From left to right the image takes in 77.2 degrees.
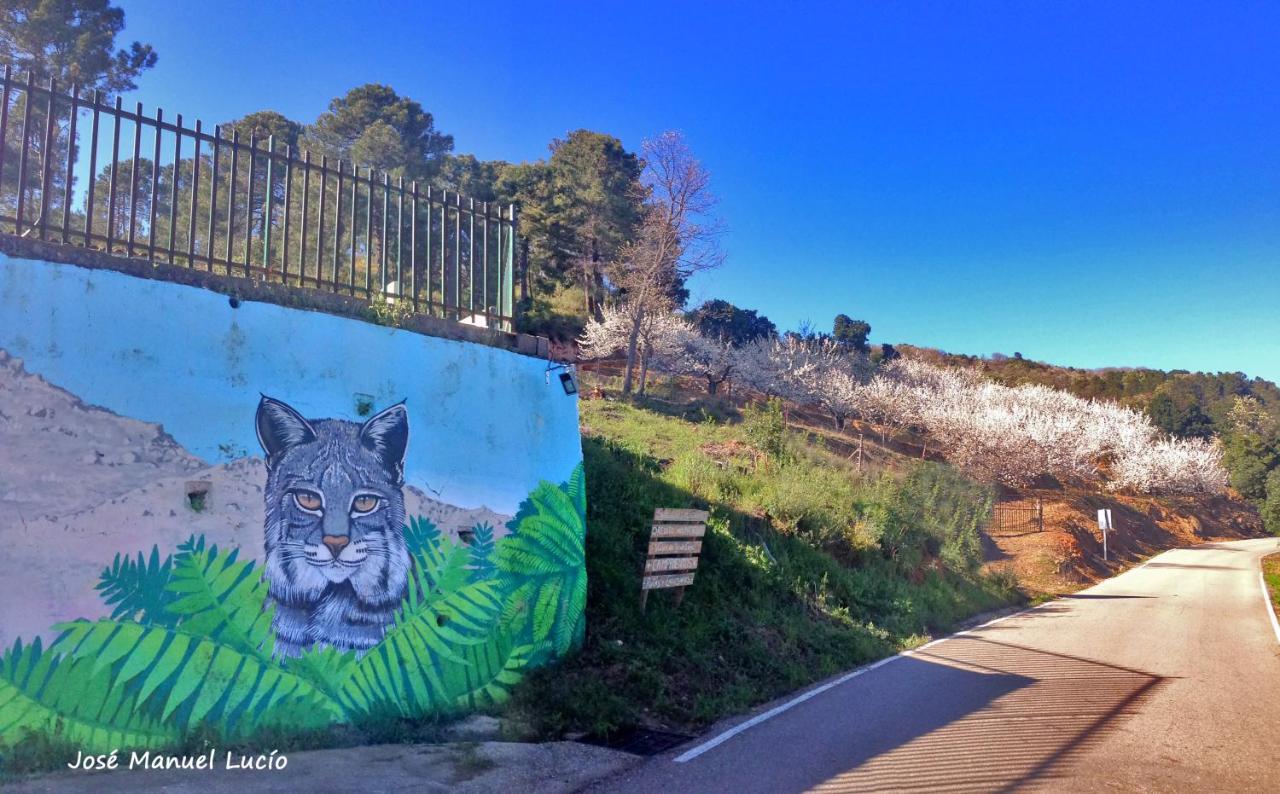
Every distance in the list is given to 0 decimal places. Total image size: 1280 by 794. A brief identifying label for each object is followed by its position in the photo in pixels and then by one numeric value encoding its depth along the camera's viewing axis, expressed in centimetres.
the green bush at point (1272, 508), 4928
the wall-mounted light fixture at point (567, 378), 866
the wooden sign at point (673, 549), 933
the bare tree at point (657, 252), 3083
